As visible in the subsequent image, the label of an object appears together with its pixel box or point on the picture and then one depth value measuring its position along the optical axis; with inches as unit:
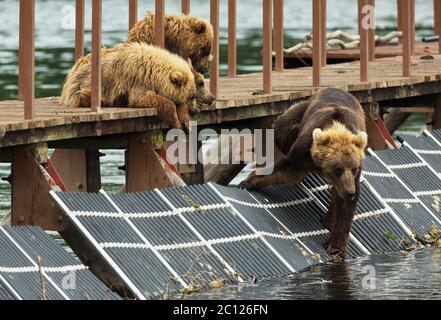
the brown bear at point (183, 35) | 708.0
